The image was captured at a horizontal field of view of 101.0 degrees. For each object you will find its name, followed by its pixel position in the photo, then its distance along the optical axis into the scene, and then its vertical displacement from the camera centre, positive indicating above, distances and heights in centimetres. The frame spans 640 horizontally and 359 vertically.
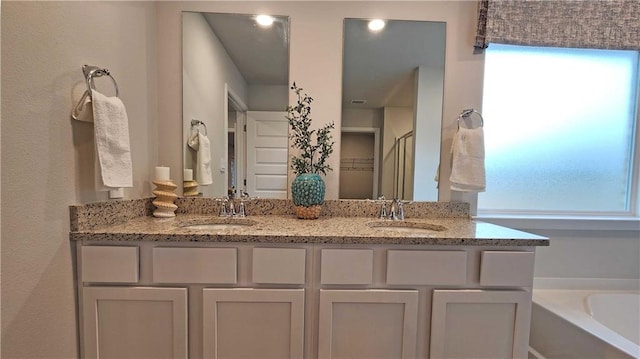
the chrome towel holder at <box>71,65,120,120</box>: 98 +30
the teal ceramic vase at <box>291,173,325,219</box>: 136 -17
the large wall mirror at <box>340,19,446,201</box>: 153 +33
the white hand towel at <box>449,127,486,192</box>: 145 +3
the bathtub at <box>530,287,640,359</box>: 113 -79
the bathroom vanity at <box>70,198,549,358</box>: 103 -51
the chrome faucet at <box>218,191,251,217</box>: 148 -26
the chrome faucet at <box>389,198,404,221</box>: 149 -26
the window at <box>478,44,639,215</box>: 170 +26
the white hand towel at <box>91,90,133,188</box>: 99 +7
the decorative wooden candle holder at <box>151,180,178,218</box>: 135 -20
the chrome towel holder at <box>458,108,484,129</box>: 153 +31
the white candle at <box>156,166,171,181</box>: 137 -7
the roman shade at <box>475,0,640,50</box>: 150 +84
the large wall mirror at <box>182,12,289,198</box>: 151 +35
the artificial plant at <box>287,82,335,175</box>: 149 +14
